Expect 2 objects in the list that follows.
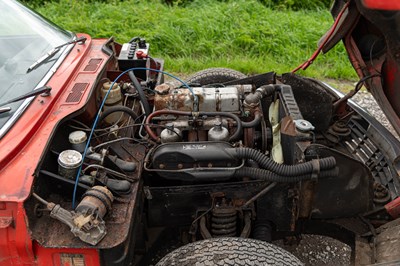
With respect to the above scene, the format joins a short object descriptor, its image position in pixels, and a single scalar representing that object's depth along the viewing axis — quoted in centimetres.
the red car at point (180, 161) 216
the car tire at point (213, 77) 414
